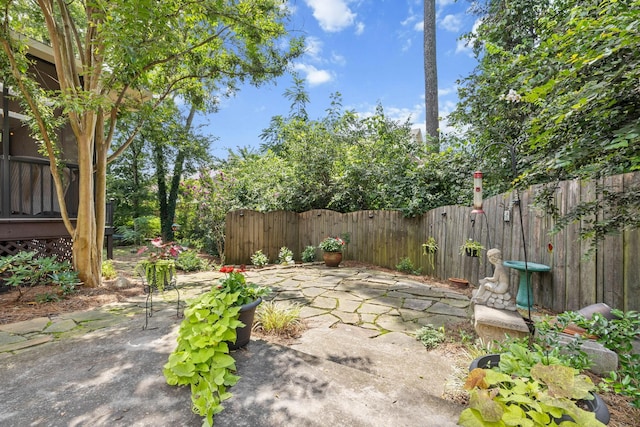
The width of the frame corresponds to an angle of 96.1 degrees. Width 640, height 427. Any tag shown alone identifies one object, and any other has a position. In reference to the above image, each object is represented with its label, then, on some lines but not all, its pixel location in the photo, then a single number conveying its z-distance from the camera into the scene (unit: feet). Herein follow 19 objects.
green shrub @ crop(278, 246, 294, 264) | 23.12
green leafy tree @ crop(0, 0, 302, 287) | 10.77
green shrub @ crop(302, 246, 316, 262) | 24.29
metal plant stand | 9.35
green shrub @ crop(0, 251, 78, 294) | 11.61
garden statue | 8.72
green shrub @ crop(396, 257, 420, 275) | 19.57
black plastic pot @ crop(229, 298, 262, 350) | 7.16
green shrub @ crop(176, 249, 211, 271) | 20.46
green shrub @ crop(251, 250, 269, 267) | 22.33
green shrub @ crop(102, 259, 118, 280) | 16.52
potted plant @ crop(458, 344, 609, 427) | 3.71
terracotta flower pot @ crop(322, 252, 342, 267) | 21.52
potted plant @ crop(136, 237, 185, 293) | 9.29
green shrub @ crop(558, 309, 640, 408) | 4.62
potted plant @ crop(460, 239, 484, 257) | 14.07
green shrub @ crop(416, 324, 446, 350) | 8.36
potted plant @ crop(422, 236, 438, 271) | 18.26
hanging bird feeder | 8.75
